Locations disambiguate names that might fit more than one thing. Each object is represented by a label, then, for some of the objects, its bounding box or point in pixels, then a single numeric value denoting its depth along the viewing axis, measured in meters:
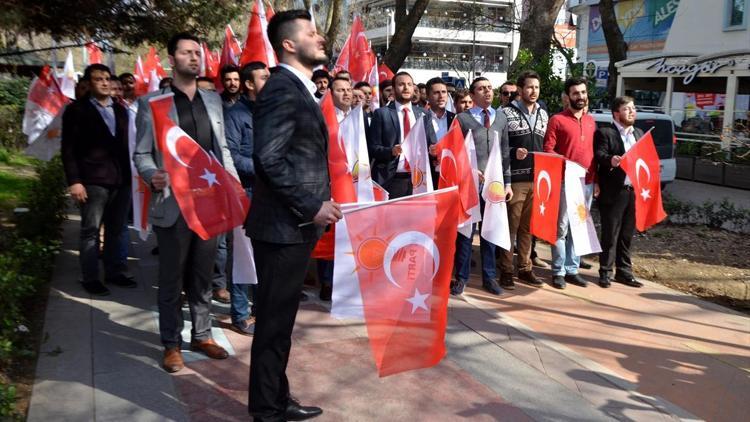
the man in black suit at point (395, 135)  6.57
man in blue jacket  5.21
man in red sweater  6.83
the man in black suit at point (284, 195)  3.21
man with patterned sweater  6.71
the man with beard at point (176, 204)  4.30
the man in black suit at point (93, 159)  5.93
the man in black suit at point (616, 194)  6.95
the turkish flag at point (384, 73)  11.90
